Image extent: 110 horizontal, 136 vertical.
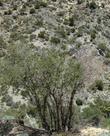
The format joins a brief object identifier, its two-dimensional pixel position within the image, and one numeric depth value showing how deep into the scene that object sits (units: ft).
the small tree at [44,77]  88.84
